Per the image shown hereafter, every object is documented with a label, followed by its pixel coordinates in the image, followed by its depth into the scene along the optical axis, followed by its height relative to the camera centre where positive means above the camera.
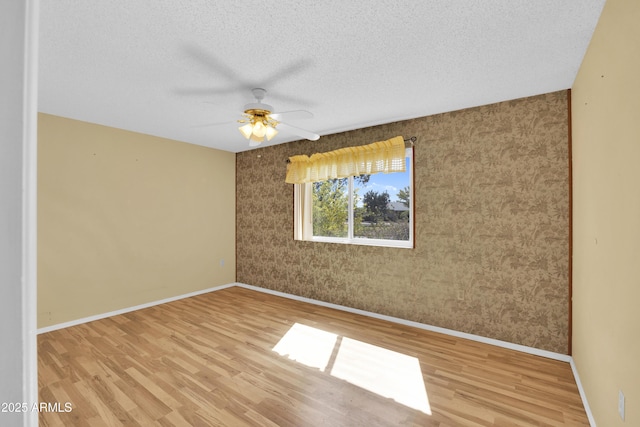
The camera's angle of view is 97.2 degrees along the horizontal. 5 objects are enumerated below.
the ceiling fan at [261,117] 2.21 +0.79
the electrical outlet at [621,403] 1.31 -0.88
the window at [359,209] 3.41 +0.07
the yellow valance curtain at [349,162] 3.24 +0.66
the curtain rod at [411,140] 3.15 +0.84
